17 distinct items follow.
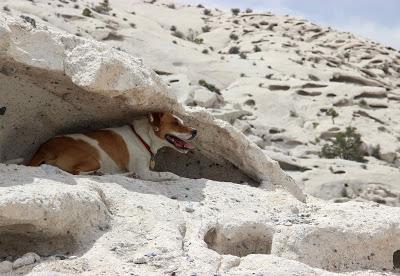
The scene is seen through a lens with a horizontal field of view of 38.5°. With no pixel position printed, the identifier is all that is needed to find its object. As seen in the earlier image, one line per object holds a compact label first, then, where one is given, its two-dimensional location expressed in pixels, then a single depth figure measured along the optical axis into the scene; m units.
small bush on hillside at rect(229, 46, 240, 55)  46.47
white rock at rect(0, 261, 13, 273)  4.37
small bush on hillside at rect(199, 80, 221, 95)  31.42
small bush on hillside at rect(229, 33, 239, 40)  53.16
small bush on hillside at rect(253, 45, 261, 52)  46.99
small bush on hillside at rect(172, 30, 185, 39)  48.59
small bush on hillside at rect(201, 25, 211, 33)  56.76
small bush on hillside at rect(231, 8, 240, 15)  66.24
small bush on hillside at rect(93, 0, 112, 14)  45.12
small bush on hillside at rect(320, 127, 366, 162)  24.96
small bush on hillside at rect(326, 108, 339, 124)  30.36
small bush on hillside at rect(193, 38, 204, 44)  48.78
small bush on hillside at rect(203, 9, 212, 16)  66.41
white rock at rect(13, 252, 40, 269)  4.43
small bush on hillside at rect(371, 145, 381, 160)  26.83
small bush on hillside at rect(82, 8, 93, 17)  39.83
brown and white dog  6.76
